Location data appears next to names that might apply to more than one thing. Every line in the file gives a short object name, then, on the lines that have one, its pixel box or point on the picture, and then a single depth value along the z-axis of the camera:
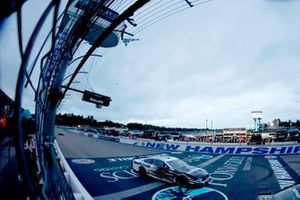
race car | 8.31
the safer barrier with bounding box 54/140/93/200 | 4.55
